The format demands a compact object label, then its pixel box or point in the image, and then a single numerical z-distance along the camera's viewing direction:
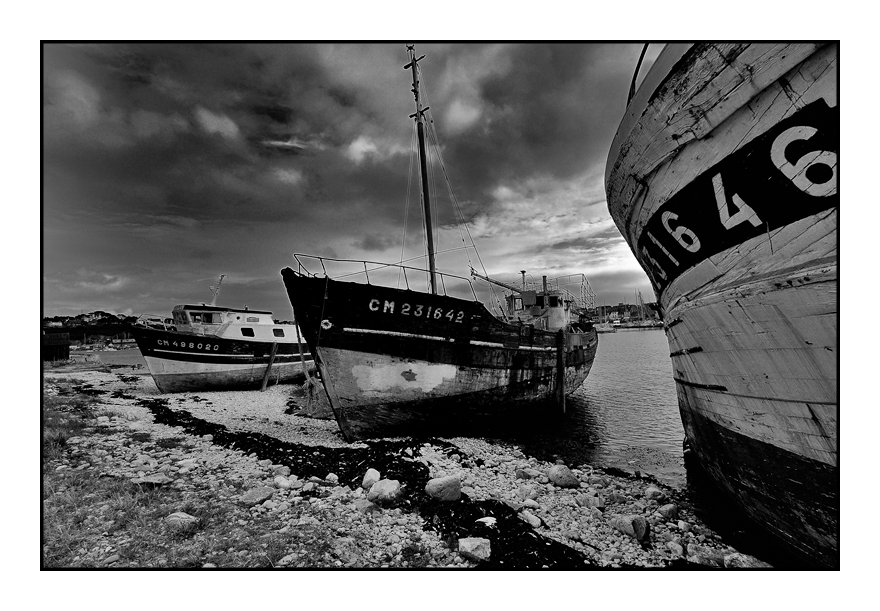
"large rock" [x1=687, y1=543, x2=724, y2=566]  3.33
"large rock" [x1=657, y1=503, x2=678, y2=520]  4.16
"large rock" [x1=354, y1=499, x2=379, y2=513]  3.98
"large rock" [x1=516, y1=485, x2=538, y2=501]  4.54
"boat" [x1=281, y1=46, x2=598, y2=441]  6.76
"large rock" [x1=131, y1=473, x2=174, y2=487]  4.58
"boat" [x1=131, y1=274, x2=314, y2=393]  13.87
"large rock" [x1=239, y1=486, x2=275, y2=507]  4.11
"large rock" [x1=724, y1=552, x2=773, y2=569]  3.18
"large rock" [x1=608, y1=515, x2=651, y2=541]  3.60
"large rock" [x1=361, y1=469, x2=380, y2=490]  4.60
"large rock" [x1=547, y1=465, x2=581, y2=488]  4.99
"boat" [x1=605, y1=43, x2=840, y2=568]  1.85
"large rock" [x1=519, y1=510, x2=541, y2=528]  3.87
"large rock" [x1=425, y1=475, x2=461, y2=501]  4.18
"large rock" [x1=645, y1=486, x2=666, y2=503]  4.67
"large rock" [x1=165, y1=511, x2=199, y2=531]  3.44
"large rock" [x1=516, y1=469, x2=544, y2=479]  5.30
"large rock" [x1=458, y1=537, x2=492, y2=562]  3.14
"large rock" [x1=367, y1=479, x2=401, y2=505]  4.11
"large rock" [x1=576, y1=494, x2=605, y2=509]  4.44
